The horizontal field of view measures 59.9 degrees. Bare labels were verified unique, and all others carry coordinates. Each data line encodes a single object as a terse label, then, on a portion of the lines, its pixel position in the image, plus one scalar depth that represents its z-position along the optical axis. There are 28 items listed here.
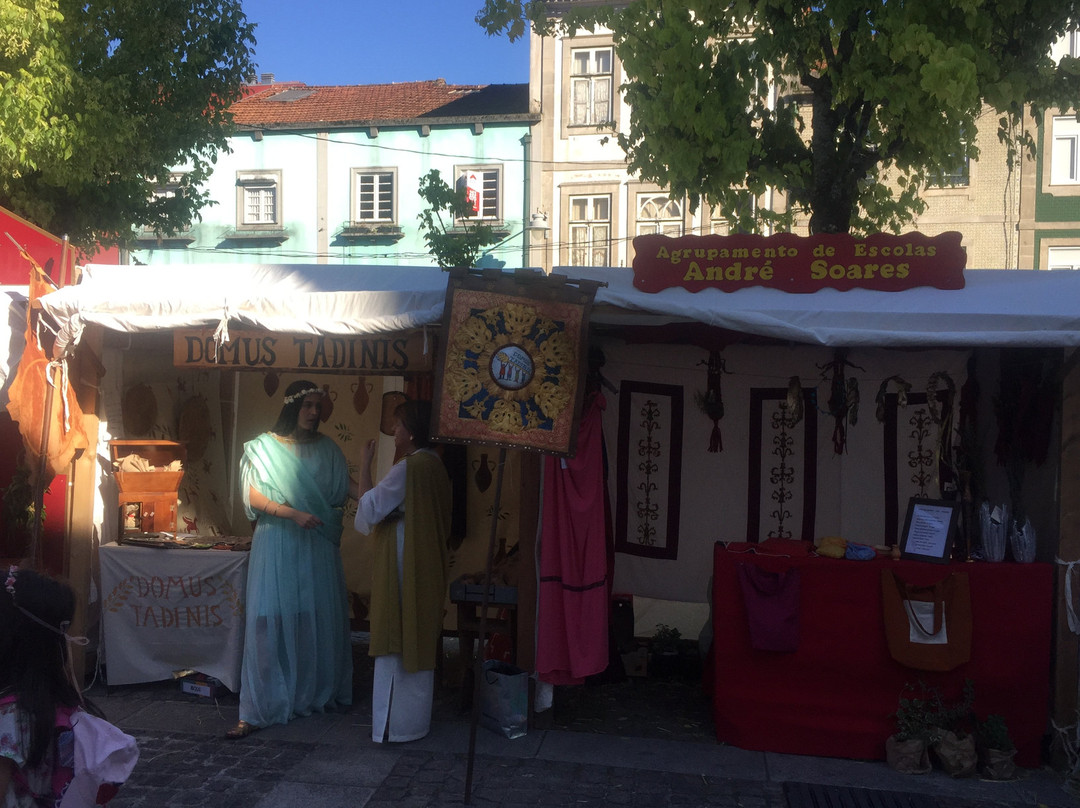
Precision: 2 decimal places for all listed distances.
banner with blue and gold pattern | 4.42
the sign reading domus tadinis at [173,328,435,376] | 5.58
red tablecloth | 4.83
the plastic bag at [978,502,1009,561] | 4.95
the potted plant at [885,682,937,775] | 4.68
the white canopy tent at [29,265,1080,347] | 4.56
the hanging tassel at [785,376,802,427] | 5.67
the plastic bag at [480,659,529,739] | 5.10
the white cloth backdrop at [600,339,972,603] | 5.91
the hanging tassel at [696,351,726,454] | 5.80
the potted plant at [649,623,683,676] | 6.27
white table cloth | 5.62
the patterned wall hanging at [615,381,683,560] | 6.12
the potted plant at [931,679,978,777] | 4.62
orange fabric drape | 5.10
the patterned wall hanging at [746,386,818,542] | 6.02
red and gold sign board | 4.98
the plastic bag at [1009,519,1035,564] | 4.93
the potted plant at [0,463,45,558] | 5.75
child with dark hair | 2.52
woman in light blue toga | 5.20
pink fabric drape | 5.10
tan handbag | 4.79
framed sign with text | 4.98
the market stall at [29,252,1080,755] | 4.70
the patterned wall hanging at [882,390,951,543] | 5.79
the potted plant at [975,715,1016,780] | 4.62
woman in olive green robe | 4.93
